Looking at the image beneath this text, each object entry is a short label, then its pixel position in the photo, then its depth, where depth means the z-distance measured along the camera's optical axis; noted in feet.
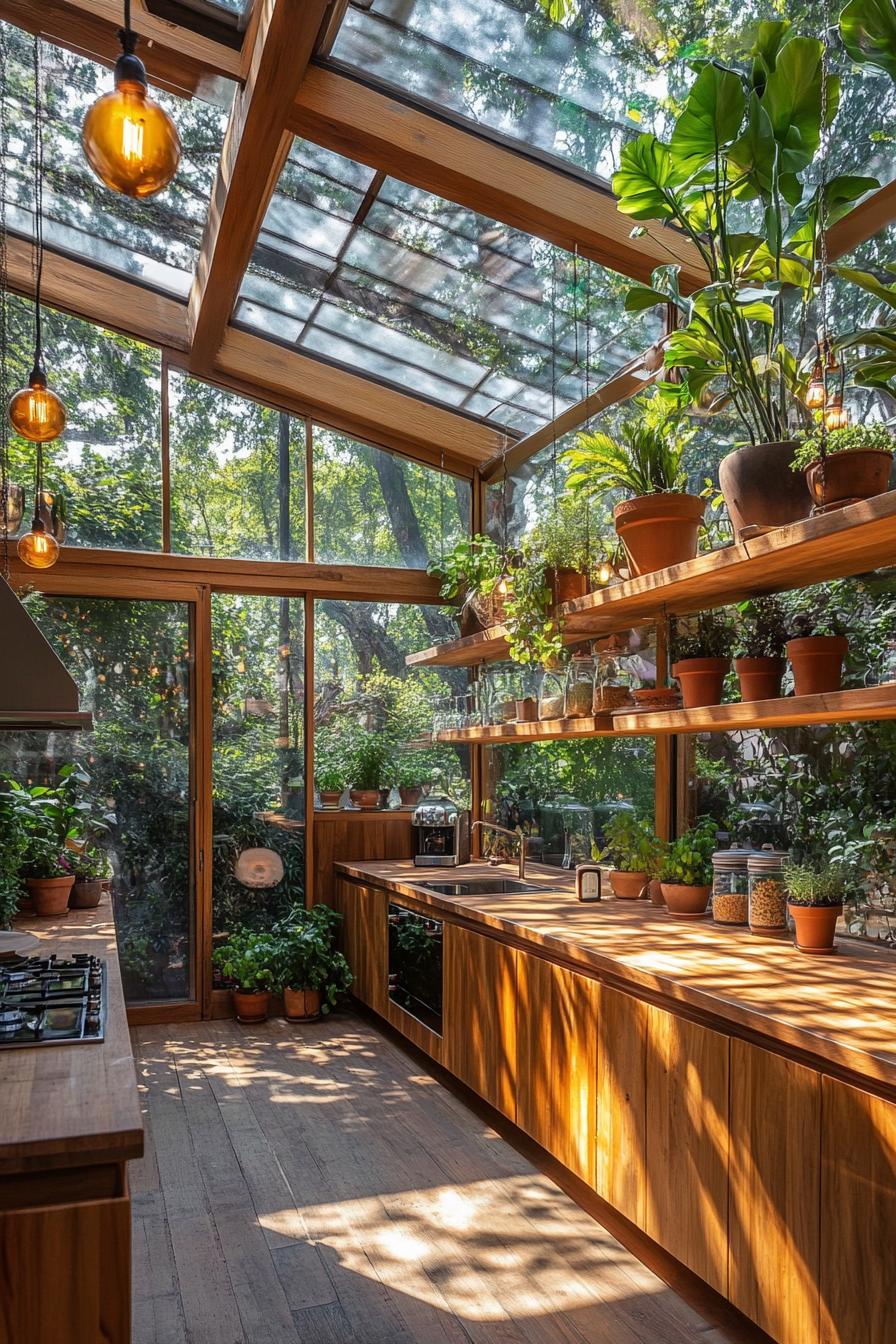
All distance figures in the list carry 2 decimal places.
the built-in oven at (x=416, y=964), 14.37
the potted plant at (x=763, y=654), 9.59
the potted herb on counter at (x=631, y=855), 12.84
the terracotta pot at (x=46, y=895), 14.69
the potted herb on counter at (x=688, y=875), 11.49
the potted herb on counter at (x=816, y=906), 9.21
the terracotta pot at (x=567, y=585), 13.39
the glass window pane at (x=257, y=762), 18.84
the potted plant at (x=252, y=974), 17.83
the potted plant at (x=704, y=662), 10.41
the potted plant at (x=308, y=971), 17.75
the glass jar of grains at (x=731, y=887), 10.71
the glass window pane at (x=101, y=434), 18.10
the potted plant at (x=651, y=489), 10.75
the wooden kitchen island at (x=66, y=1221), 5.34
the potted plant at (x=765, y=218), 8.77
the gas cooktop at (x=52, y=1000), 7.56
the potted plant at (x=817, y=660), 8.88
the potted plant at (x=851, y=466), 7.84
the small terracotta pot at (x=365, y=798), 19.61
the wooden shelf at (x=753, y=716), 8.05
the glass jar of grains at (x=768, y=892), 10.18
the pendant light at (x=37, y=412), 11.51
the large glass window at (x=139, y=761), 18.08
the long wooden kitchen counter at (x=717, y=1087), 6.41
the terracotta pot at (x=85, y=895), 15.43
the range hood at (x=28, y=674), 8.70
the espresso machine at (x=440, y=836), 17.92
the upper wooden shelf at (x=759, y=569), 7.86
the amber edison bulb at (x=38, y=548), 14.47
